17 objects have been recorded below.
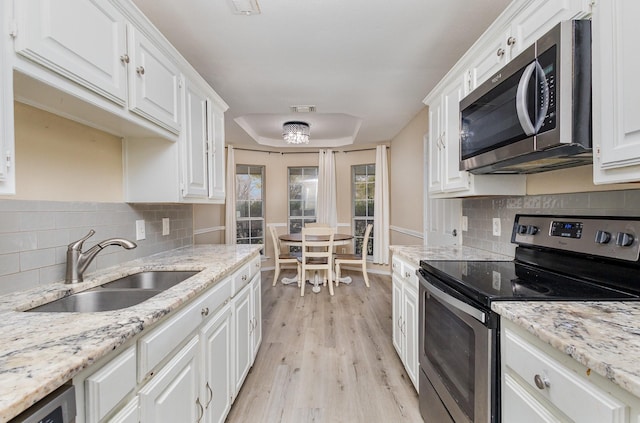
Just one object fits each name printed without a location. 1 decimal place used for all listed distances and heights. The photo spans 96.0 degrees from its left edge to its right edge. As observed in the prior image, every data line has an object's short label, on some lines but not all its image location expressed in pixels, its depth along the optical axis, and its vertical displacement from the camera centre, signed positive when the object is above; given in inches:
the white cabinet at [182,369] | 27.9 -21.9
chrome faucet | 47.9 -8.2
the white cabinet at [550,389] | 24.1 -17.8
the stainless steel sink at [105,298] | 43.4 -14.7
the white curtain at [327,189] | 207.8 +13.0
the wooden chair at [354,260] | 168.1 -31.2
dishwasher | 20.1 -15.0
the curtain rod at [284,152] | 201.9 +40.6
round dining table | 161.8 -19.3
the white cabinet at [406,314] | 70.6 -29.3
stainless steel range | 39.6 -12.6
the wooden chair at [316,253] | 152.0 -24.7
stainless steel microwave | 38.8 +15.3
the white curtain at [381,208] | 192.7 -1.1
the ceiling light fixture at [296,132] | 151.9 +40.0
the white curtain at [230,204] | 190.5 +1.9
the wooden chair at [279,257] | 173.3 -31.1
